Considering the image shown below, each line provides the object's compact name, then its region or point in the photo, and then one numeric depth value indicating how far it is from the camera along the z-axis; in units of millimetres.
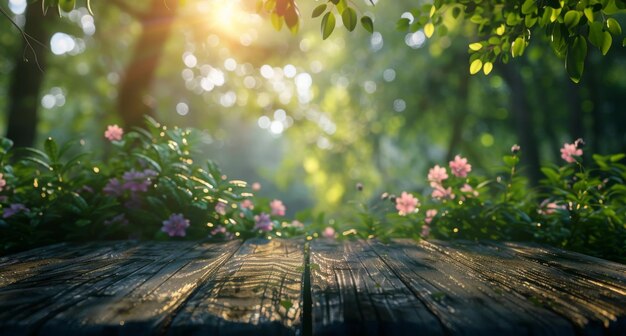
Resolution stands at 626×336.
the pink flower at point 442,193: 3857
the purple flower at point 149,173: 3561
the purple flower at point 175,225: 3355
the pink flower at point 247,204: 4098
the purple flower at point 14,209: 3149
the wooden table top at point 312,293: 1251
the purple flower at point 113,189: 3637
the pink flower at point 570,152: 3620
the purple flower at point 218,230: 3561
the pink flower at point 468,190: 3750
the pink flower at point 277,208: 4340
